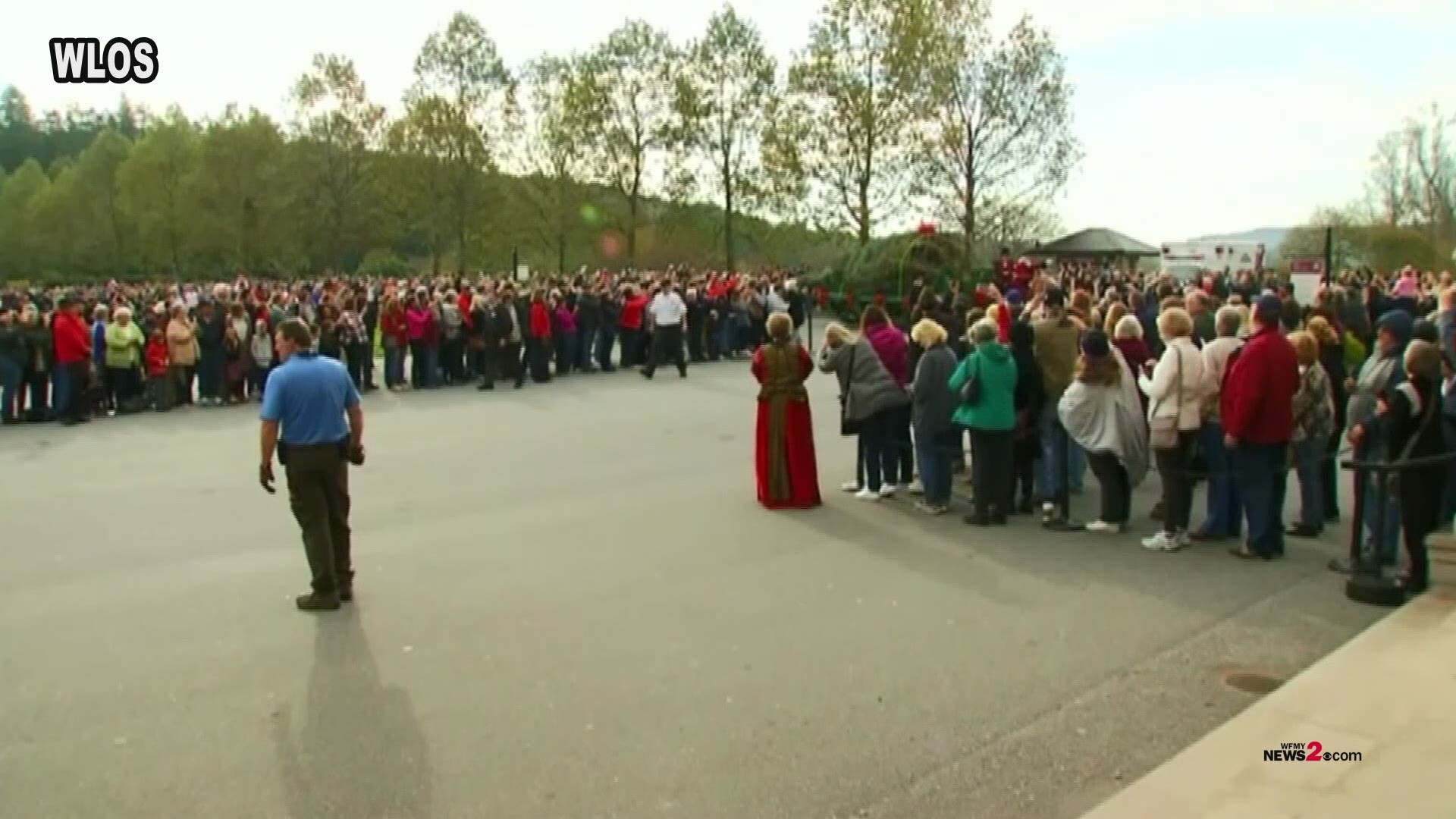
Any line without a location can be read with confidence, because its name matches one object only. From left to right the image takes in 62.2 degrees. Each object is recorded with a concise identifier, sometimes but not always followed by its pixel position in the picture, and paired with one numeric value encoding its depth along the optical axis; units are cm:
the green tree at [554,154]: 5091
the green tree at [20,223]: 7000
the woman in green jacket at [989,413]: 965
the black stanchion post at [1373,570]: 740
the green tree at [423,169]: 5081
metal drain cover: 606
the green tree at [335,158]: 5666
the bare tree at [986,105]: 4312
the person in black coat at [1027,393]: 1007
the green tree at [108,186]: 6881
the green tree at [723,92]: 4950
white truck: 3903
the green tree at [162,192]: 6425
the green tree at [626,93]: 5012
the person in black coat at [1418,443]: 770
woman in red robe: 1048
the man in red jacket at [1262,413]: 841
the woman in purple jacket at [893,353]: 1107
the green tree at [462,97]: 5056
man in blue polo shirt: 738
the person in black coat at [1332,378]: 1000
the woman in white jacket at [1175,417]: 894
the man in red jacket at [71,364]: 1662
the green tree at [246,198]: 6184
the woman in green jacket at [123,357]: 1725
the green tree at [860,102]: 4403
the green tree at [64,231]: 6944
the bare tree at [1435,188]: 6031
